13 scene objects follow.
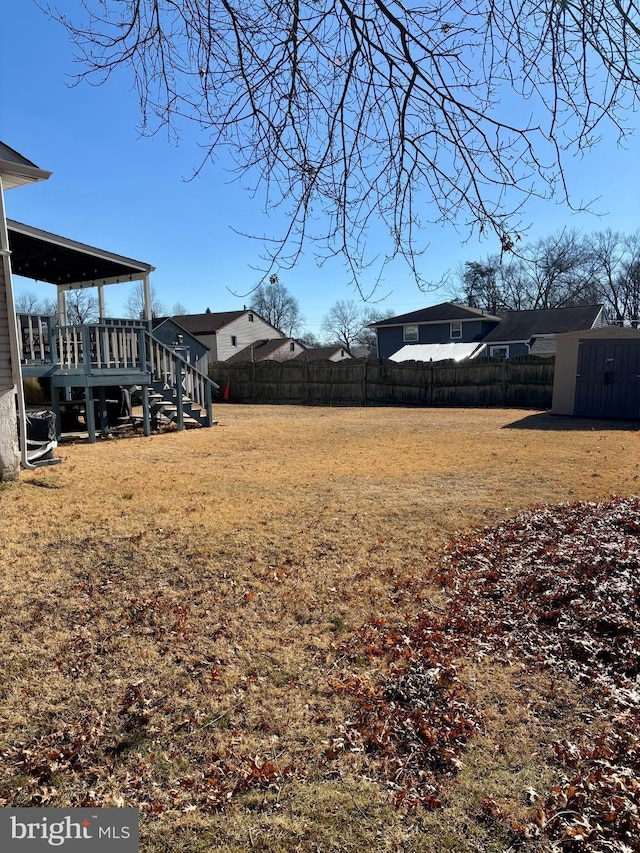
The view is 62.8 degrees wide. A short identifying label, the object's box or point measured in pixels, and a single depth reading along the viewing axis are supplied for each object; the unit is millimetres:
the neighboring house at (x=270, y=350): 38000
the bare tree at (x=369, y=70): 2680
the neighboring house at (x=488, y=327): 28172
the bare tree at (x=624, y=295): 38453
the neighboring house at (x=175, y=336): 30547
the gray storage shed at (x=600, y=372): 12570
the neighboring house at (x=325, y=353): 40925
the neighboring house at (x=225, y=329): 36500
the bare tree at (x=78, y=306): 28141
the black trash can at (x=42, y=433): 7602
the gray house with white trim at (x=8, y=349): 6352
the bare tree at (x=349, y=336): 60500
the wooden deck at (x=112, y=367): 9664
